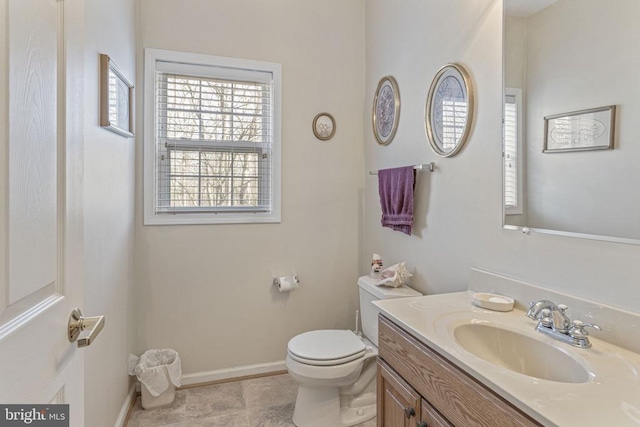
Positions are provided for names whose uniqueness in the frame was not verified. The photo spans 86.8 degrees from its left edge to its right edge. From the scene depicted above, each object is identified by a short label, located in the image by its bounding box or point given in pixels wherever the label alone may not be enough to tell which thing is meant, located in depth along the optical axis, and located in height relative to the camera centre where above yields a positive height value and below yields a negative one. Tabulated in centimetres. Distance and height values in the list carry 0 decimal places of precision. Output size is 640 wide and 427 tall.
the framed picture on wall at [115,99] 145 +54
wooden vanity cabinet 82 -52
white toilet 176 -85
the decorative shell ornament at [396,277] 192 -37
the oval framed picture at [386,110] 216 +69
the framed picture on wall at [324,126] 254 +65
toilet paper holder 244 -50
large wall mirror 99 +34
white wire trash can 199 -98
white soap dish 128 -34
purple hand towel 194 +10
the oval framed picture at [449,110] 158 +51
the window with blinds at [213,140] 226 +50
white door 53 +2
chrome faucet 98 -34
